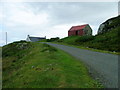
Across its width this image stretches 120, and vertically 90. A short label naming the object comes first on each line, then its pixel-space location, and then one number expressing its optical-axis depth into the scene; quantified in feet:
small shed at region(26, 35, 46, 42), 216.24
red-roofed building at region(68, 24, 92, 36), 158.35
